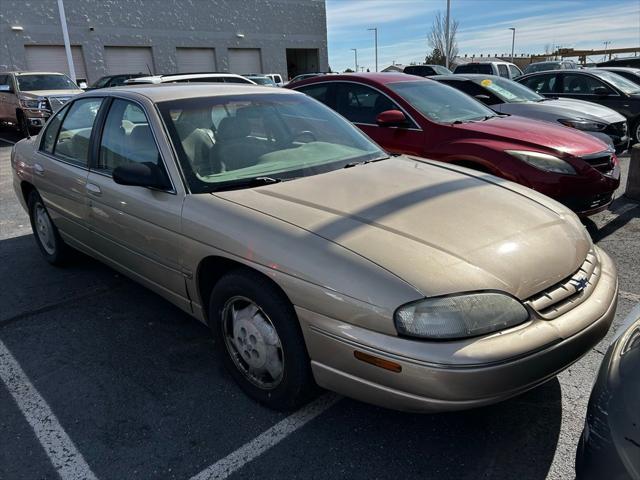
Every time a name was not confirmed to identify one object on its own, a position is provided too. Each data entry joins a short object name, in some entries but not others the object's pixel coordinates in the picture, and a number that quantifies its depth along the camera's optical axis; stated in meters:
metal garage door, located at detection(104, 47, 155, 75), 26.80
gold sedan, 2.04
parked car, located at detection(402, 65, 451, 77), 21.09
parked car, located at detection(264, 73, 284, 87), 22.28
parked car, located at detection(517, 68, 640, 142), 10.37
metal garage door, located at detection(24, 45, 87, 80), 24.14
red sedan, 4.73
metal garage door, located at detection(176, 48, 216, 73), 29.73
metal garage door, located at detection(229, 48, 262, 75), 32.00
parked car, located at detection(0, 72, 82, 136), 12.95
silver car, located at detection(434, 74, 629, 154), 7.70
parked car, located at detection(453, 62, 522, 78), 17.22
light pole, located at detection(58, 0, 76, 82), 19.37
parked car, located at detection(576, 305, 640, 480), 1.48
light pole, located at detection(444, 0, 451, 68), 36.99
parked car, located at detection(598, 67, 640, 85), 12.75
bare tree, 47.64
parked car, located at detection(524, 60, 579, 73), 21.91
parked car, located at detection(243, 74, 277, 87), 17.55
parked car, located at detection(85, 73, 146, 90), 17.78
